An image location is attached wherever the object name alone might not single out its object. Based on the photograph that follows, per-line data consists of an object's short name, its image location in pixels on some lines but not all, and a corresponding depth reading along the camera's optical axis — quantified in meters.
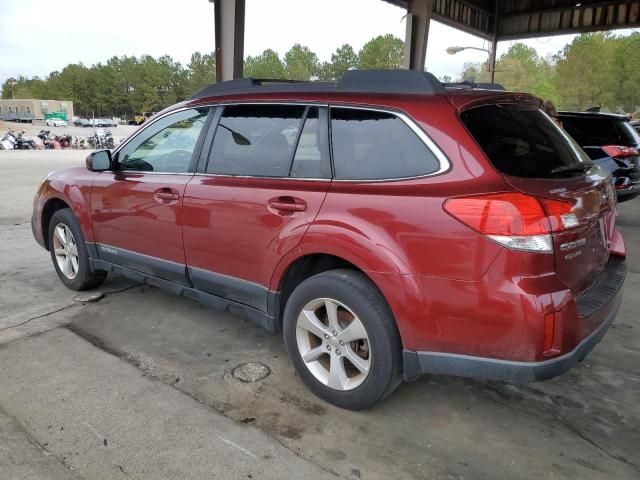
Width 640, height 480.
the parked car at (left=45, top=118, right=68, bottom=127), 86.75
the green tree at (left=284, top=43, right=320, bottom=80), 85.75
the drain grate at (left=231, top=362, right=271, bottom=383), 3.27
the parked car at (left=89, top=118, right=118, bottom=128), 85.31
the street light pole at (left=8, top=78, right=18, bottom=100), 135.26
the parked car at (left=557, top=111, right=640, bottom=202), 7.87
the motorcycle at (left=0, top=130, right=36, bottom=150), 27.38
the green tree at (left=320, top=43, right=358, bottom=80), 82.81
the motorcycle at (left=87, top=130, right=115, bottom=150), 31.41
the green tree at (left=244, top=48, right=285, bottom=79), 85.94
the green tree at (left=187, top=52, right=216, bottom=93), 104.94
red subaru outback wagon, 2.32
